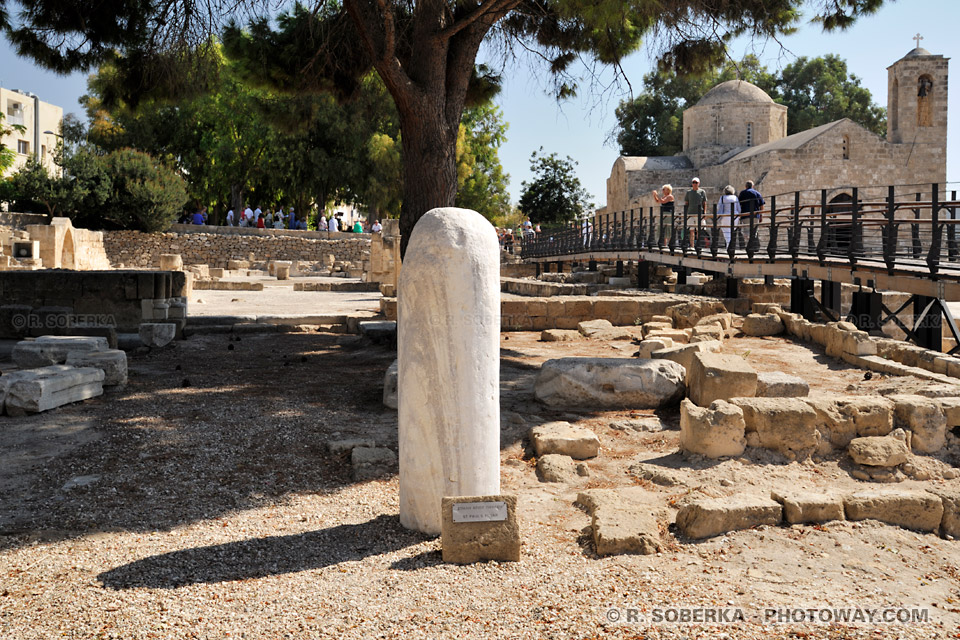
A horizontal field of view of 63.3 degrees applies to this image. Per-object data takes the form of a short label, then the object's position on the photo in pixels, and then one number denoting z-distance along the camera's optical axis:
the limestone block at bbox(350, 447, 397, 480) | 4.96
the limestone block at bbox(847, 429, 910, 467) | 5.12
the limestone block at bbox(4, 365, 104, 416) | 6.20
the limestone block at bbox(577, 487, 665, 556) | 3.70
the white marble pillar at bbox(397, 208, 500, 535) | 3.68
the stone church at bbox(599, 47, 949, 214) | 33.69
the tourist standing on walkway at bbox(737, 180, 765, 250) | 14.03
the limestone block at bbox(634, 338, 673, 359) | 8.83
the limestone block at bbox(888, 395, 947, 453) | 5.38
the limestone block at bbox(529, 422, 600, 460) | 5.29
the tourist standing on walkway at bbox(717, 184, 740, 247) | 14.29
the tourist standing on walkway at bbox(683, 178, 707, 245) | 16.21
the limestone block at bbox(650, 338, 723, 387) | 7.14
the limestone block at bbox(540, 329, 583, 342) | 10.98
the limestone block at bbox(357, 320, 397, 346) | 10.32
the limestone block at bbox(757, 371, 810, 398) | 6.30
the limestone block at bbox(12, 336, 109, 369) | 7.93
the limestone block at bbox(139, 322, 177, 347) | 10.21
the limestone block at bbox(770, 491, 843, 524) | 4.13
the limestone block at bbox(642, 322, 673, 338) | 10.67
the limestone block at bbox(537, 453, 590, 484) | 4.89
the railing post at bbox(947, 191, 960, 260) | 8.71
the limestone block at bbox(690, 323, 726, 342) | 10.16
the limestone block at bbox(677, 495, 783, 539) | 3.95
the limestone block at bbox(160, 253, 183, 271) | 21.52
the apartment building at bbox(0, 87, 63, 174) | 54.03
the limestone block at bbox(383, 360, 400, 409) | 6.52
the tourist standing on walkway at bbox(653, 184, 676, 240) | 18.00
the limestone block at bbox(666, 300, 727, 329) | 12.03
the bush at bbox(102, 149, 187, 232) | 30.22
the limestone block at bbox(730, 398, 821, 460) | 5.27
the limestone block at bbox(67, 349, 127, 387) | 7.34
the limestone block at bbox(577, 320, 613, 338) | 11.34
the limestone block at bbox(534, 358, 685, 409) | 6.61
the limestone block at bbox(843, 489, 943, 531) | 4.23
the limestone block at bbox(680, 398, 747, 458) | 5.16
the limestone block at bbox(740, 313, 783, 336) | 11.03
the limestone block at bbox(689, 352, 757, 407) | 6.02
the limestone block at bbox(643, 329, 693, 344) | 9.74
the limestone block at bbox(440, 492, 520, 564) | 3.45
